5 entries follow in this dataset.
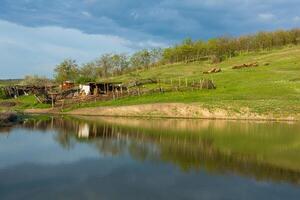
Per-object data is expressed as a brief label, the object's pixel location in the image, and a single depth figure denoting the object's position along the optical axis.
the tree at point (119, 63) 188.88
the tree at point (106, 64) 187.88
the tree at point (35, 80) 149.35
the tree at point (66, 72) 172.50
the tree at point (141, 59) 192.88
